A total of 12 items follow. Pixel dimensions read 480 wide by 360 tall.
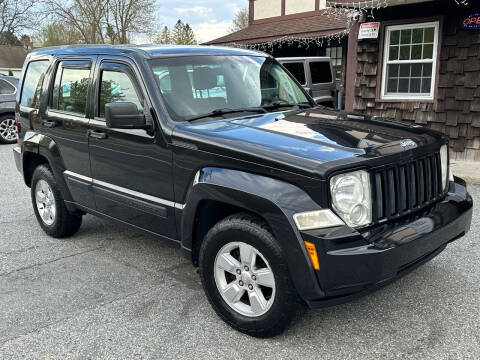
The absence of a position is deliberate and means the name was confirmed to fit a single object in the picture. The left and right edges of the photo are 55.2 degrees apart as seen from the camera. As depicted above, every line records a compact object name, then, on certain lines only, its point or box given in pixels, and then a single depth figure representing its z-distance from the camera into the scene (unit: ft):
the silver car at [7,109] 38.81
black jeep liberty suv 8.43
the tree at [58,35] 129.59
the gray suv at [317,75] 38.63
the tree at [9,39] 143.84
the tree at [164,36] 133.67
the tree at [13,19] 131.75
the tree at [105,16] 124.16
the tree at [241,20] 151.33
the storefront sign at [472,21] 25.55
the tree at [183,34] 146.06
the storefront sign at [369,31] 29.40
